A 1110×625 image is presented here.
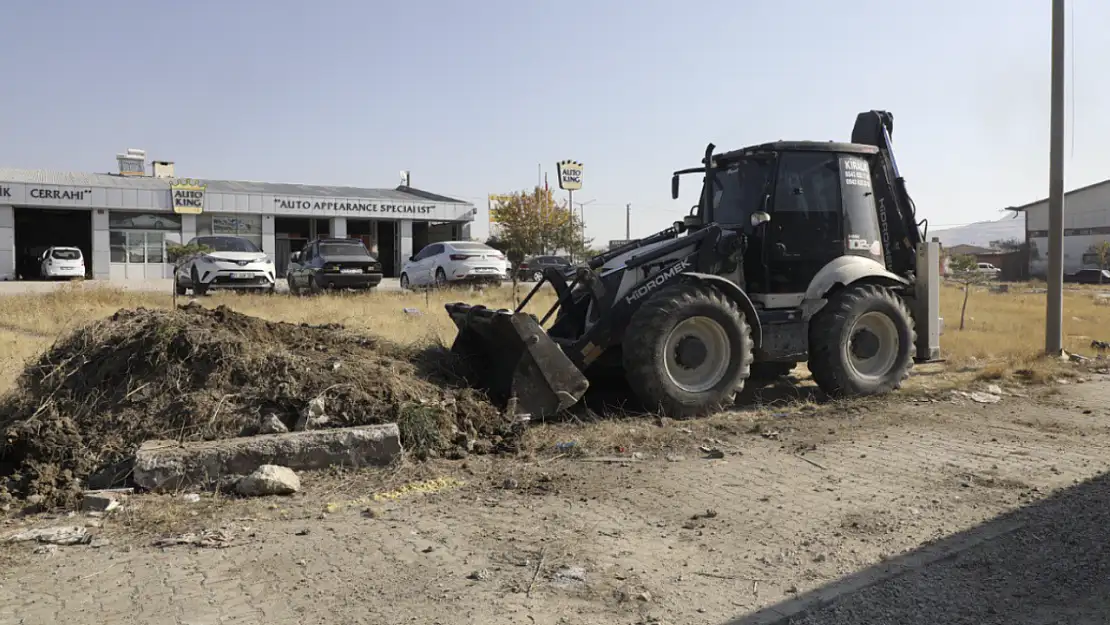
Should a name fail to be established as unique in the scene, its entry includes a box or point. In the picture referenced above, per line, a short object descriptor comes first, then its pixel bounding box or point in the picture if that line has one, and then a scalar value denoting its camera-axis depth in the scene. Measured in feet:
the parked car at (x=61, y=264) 112.68
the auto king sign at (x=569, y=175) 205.16
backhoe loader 24.43
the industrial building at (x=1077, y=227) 200.95
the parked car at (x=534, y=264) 113.50
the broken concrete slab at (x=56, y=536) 14.67
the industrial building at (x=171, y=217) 127.85
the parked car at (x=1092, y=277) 161.58
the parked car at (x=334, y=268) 68.64
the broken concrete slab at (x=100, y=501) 16.35
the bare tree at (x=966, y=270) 66.74
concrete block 17.51
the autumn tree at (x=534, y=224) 180.14
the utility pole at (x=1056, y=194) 40.86
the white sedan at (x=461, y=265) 73.15
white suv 64.18
